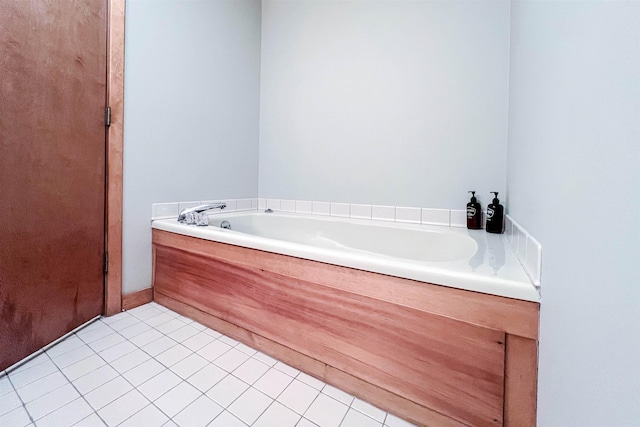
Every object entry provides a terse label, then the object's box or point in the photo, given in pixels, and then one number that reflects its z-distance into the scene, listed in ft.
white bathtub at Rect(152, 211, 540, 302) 2.30
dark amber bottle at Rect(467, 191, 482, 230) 4.75
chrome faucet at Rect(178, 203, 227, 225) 5.09
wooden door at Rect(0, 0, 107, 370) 3.35
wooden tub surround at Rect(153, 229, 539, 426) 2.17
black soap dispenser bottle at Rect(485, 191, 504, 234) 4.50
